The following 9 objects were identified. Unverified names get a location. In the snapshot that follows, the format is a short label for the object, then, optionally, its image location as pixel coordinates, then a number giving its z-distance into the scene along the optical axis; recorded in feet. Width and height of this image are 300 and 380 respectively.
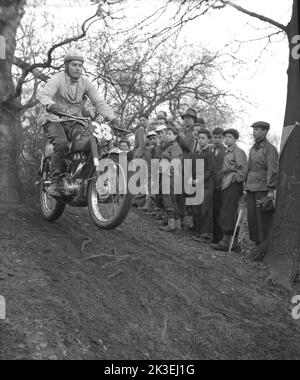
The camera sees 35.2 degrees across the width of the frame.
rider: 19.70
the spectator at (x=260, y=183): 23.00
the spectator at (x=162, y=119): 30.27
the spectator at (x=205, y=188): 25.80
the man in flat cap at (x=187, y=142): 27.50
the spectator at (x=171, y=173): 26.03
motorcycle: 17.69
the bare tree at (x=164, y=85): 33.50
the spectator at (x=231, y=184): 24.38
